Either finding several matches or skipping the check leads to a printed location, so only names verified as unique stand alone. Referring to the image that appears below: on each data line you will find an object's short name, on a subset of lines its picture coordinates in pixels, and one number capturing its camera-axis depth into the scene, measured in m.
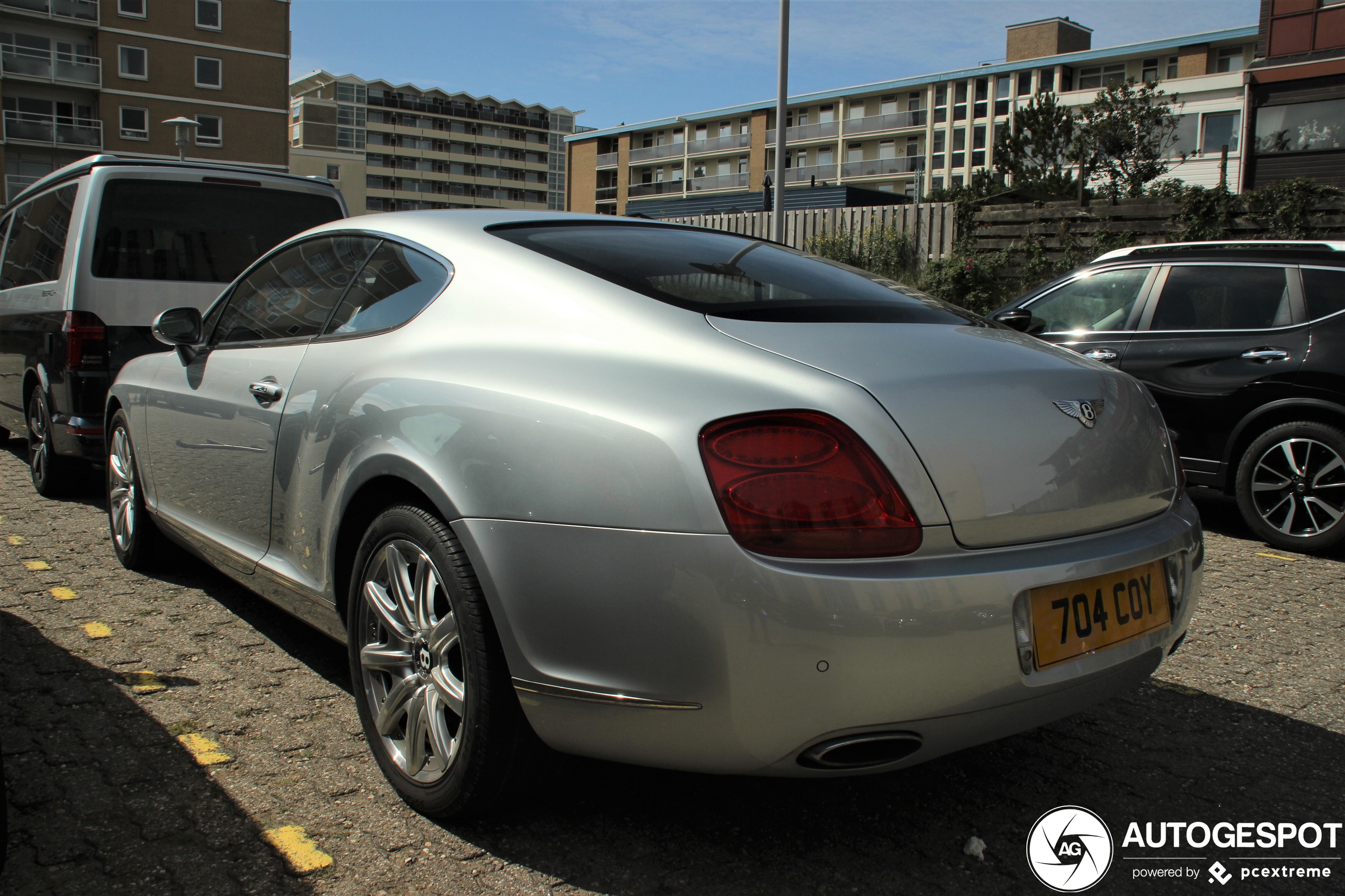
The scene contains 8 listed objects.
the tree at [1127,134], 33.78
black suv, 5.33
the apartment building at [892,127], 69.62
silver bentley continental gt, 1.86
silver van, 5.48
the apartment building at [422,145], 118.81
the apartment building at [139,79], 51.81
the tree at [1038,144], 43.09
